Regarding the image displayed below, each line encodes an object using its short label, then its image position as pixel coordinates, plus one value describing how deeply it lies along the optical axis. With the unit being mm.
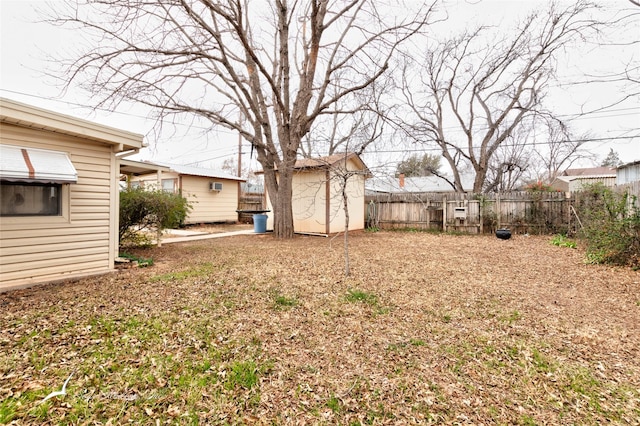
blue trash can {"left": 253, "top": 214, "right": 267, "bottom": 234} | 11273
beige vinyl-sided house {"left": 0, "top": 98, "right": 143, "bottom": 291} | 3861
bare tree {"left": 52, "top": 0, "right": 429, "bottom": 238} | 6641
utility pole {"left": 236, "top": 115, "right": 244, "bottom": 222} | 16750
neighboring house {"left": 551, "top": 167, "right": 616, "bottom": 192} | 15148
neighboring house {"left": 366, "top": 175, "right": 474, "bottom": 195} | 25789
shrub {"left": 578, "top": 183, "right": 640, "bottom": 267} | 5551
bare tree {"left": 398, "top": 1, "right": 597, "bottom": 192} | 12992
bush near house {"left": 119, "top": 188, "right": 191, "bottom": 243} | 6574
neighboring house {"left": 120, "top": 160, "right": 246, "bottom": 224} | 13773
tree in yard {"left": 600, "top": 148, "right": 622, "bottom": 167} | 32656
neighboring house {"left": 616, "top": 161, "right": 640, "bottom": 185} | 9172
